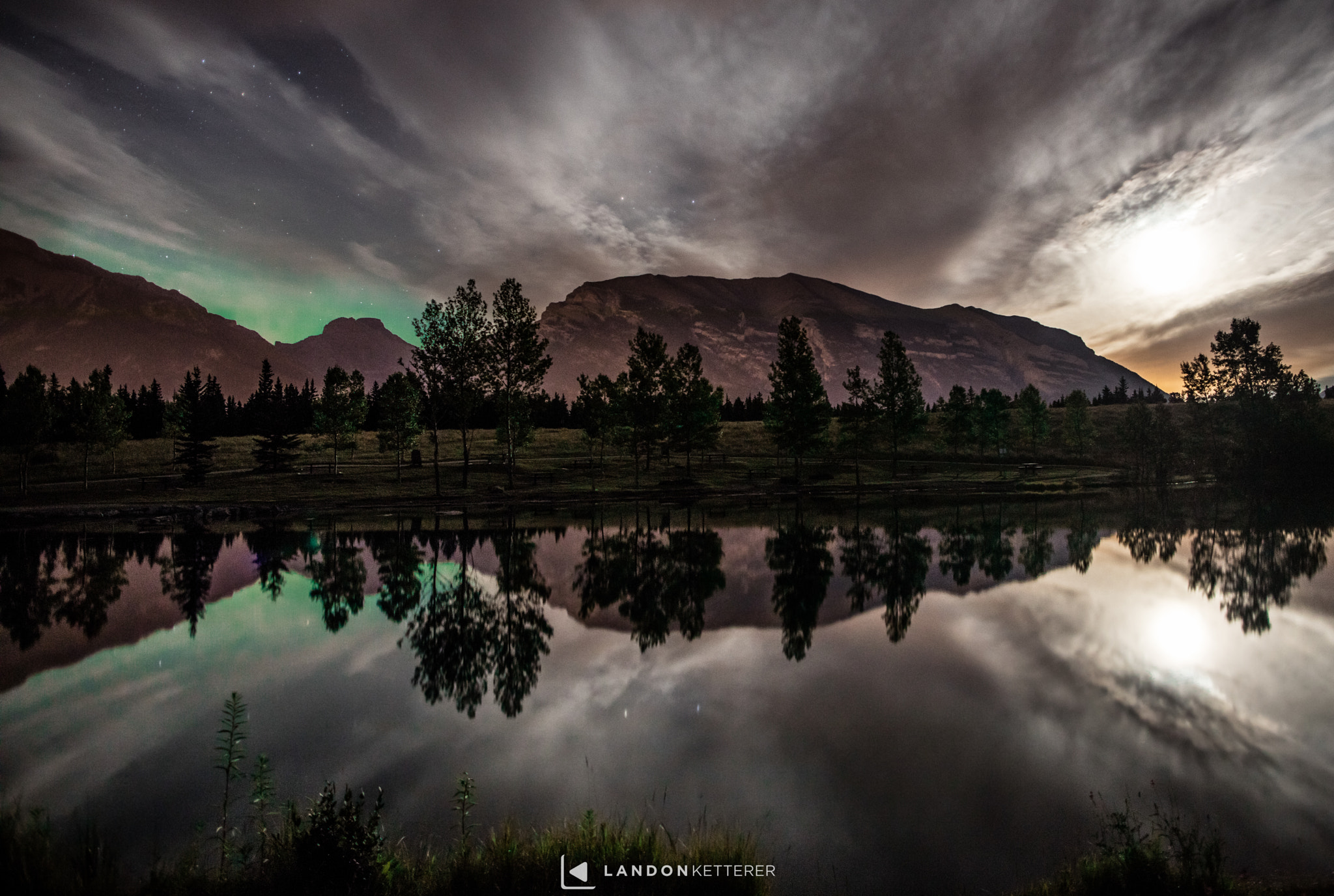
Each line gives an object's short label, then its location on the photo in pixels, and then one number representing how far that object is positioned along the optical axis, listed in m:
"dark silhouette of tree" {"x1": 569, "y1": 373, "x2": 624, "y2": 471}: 74.81
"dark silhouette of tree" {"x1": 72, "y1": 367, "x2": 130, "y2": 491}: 64.31
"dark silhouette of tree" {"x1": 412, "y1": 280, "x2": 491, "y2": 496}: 53.53
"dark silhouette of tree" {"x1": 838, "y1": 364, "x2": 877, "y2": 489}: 75.19
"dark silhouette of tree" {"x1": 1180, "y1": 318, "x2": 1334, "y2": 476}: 83.38
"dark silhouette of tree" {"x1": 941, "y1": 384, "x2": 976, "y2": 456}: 93.62
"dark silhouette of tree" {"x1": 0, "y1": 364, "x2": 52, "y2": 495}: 56.59
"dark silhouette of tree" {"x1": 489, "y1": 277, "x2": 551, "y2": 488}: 55.56
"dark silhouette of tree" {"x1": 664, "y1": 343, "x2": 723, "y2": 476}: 71.69
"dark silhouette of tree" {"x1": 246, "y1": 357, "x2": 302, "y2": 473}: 66.06
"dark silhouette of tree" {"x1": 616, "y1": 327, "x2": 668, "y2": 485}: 67.56
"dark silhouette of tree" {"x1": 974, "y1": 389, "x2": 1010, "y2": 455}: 95.44
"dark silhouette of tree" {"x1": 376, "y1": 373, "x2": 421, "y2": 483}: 68.62
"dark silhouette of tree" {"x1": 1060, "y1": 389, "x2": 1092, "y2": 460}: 103.12
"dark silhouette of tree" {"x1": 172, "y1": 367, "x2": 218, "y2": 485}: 60.19
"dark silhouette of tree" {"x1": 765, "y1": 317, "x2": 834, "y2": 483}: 69.88
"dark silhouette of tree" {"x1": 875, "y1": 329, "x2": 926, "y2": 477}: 75.50
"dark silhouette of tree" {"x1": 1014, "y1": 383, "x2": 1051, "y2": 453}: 101.50
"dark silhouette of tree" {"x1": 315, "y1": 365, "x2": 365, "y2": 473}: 67.31
